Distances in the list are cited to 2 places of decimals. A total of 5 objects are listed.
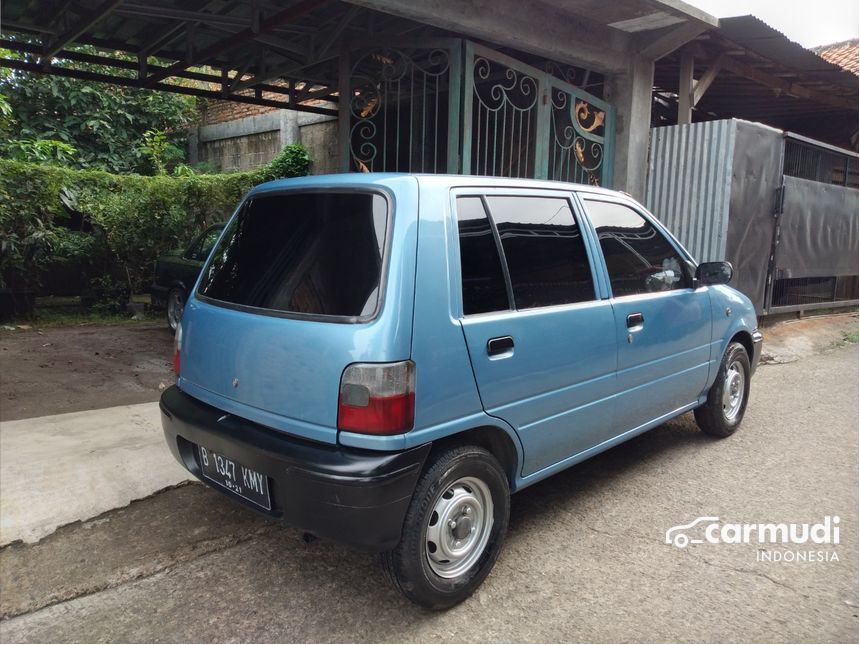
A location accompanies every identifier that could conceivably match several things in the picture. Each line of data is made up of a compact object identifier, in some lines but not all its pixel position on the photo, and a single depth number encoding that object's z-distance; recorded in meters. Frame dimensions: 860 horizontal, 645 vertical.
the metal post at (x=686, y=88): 8.62
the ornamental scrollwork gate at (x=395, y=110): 6.68
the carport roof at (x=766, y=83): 8.14
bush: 8.23
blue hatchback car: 2.41
